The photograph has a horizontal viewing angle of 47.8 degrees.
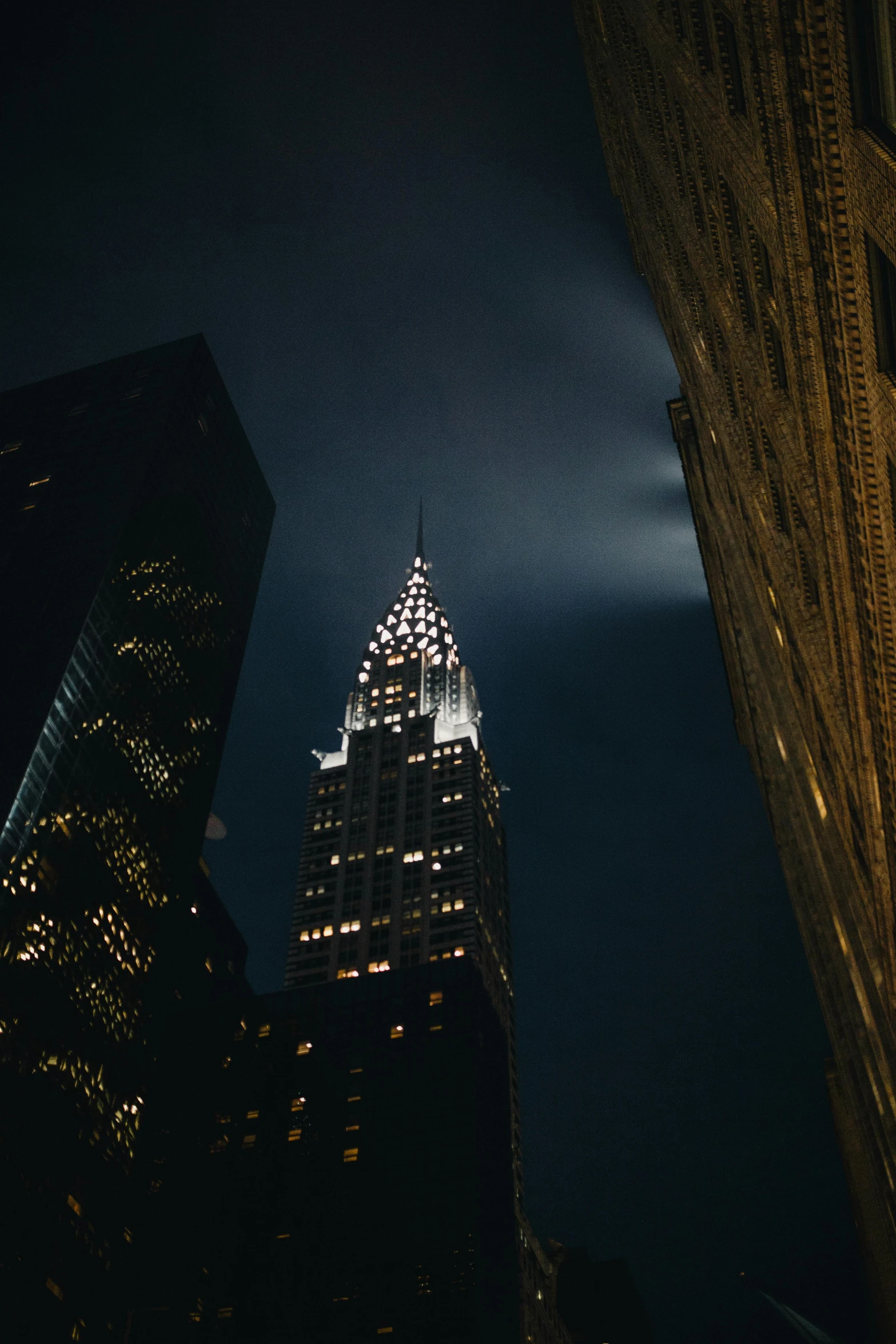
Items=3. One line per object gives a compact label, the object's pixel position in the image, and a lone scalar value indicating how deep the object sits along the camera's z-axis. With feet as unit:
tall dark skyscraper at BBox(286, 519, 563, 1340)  451.94
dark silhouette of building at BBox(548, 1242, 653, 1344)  547.90
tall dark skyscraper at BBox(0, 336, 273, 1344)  263.70
